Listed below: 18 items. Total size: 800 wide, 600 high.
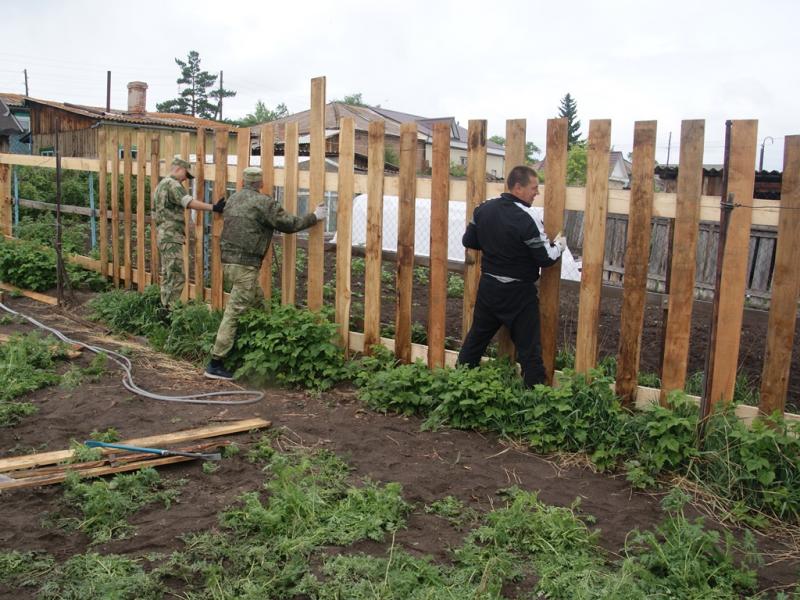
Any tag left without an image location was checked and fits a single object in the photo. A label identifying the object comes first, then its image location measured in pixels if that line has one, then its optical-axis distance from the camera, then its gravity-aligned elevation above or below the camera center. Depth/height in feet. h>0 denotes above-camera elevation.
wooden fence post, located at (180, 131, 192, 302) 29.73 -1.73
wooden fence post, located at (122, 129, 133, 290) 32.91 -0.01
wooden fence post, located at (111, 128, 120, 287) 34.12 +0.11
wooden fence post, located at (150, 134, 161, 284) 31.30 +0.71
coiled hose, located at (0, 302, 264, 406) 21.58 -5.44
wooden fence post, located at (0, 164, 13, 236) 43.37 -0.16
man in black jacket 18.81 -1.11
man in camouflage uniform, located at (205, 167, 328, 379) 23.89 -1.19
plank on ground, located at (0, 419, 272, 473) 15.93 -5.45
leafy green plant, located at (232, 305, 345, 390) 22.75 -4.34
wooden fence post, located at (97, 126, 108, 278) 35.01 +0.33
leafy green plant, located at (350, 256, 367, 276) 40.45 -3.05
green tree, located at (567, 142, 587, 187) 138.91 +9.27
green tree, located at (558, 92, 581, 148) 311.54 +45.16
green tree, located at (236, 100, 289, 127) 260.21 +32.48
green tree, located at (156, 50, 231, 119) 268.62 +40.48
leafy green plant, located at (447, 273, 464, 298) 36.42 -3.62
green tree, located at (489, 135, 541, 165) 232.65 +22.68
